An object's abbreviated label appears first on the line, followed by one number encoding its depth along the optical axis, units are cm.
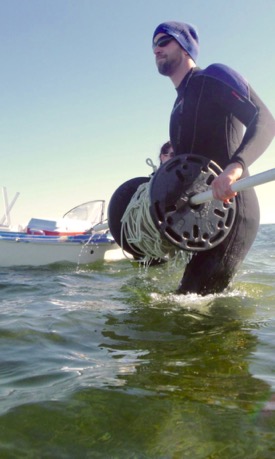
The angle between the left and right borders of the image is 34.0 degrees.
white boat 1017
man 361
